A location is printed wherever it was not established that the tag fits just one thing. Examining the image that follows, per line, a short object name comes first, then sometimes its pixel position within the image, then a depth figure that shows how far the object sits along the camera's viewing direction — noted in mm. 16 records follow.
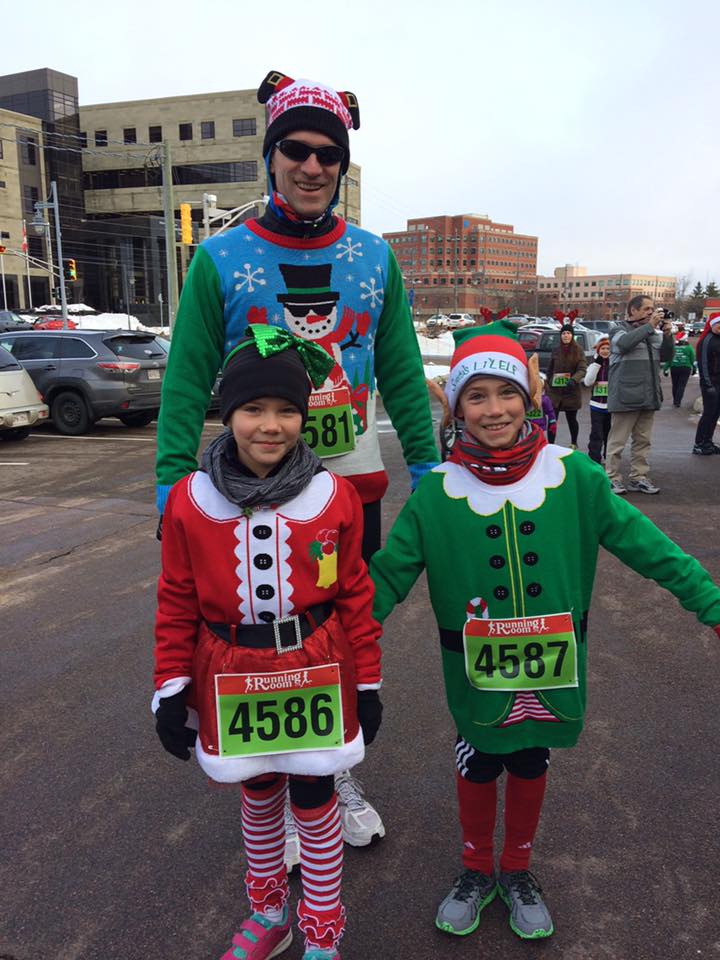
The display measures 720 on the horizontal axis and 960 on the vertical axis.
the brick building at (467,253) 116000
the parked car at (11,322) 32750
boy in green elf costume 2002
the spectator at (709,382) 9391
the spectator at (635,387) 7203
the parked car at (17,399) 10844
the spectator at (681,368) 14906
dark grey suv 11695
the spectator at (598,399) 8258
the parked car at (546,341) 19234
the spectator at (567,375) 9336
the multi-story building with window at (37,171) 60438
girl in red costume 1794
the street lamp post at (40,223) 34006
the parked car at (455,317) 53594
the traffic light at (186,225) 20844
